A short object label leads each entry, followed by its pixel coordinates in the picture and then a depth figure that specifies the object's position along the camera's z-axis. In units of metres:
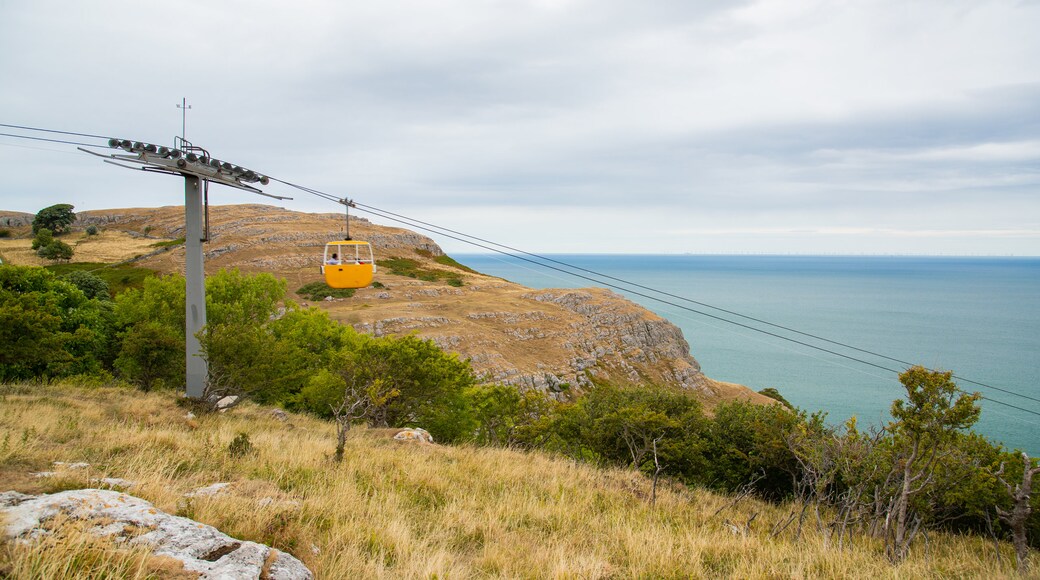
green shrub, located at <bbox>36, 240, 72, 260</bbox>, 86.19
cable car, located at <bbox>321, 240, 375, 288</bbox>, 16.88
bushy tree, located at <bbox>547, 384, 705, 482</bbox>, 24.92
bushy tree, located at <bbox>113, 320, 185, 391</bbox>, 31.50
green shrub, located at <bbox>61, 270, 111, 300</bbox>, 58.44
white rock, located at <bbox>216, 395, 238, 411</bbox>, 25.74
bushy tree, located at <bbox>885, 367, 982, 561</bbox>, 10.66
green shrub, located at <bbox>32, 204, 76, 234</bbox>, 111.44
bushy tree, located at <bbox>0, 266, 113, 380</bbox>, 24.09
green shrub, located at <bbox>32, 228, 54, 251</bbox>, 91.69
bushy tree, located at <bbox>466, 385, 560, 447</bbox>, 32.12
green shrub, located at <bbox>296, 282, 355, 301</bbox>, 75.32
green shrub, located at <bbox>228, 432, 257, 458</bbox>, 11.19
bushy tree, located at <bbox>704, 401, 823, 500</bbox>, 26.64
